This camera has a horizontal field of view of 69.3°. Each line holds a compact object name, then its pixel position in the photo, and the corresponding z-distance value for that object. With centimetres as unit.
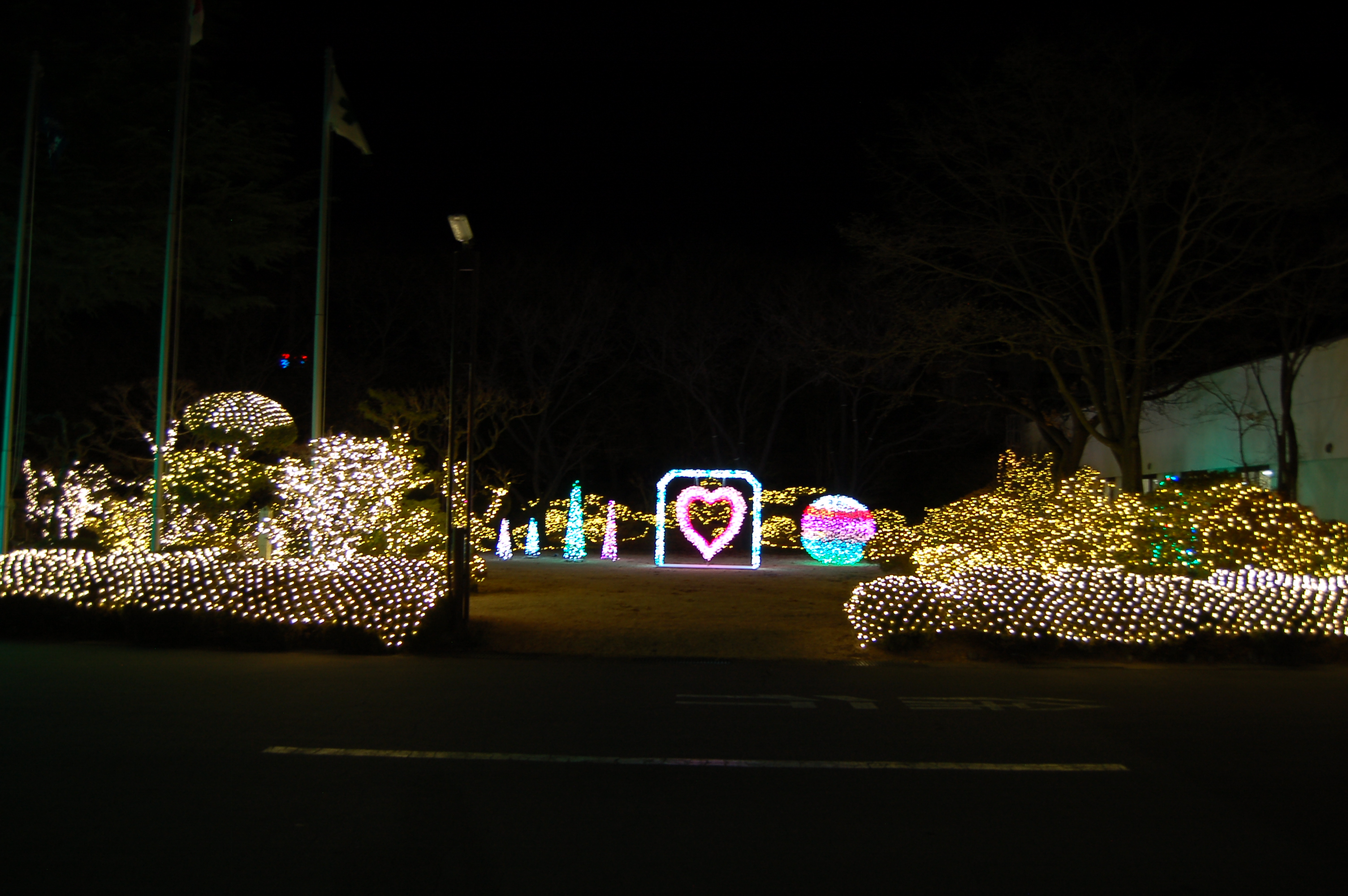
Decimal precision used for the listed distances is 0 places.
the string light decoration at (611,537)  2595
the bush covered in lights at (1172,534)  1295
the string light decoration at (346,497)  1425
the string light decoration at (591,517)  2769
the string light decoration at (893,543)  2325
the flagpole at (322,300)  1524
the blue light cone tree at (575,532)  2539
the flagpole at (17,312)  1514
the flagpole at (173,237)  1470
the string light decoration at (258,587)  1095
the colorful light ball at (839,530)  2483
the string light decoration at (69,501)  1816
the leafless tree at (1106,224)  1553
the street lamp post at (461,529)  1134
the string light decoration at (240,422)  1549
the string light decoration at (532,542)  2658
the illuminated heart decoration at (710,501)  2392
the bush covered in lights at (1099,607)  1083
